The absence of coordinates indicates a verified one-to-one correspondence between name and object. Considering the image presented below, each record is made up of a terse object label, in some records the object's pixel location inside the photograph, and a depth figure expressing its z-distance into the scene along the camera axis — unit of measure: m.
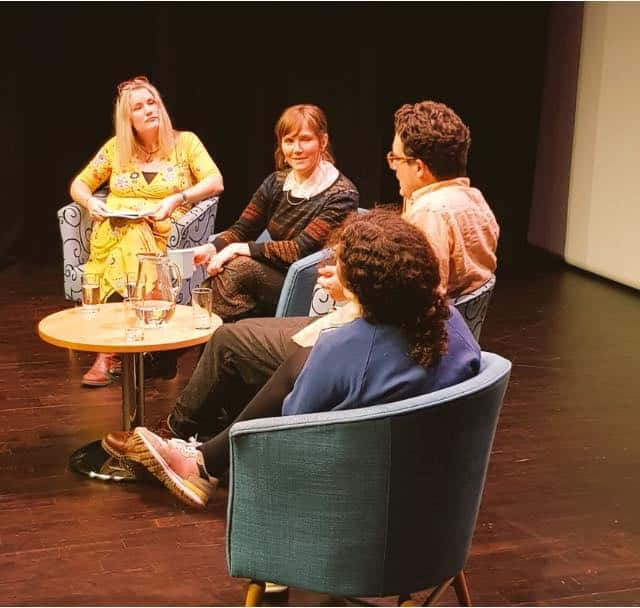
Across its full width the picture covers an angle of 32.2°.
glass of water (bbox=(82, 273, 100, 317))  3.82
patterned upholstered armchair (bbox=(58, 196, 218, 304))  5.07
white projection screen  6.70
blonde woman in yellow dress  4.91
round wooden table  3.50
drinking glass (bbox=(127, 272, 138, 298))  3.70
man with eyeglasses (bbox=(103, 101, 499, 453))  3.24
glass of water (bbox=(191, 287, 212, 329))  3.70
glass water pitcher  3.61
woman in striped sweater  4.27
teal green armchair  2.25
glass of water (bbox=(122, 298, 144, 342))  3.53
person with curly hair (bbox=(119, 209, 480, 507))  2.35
